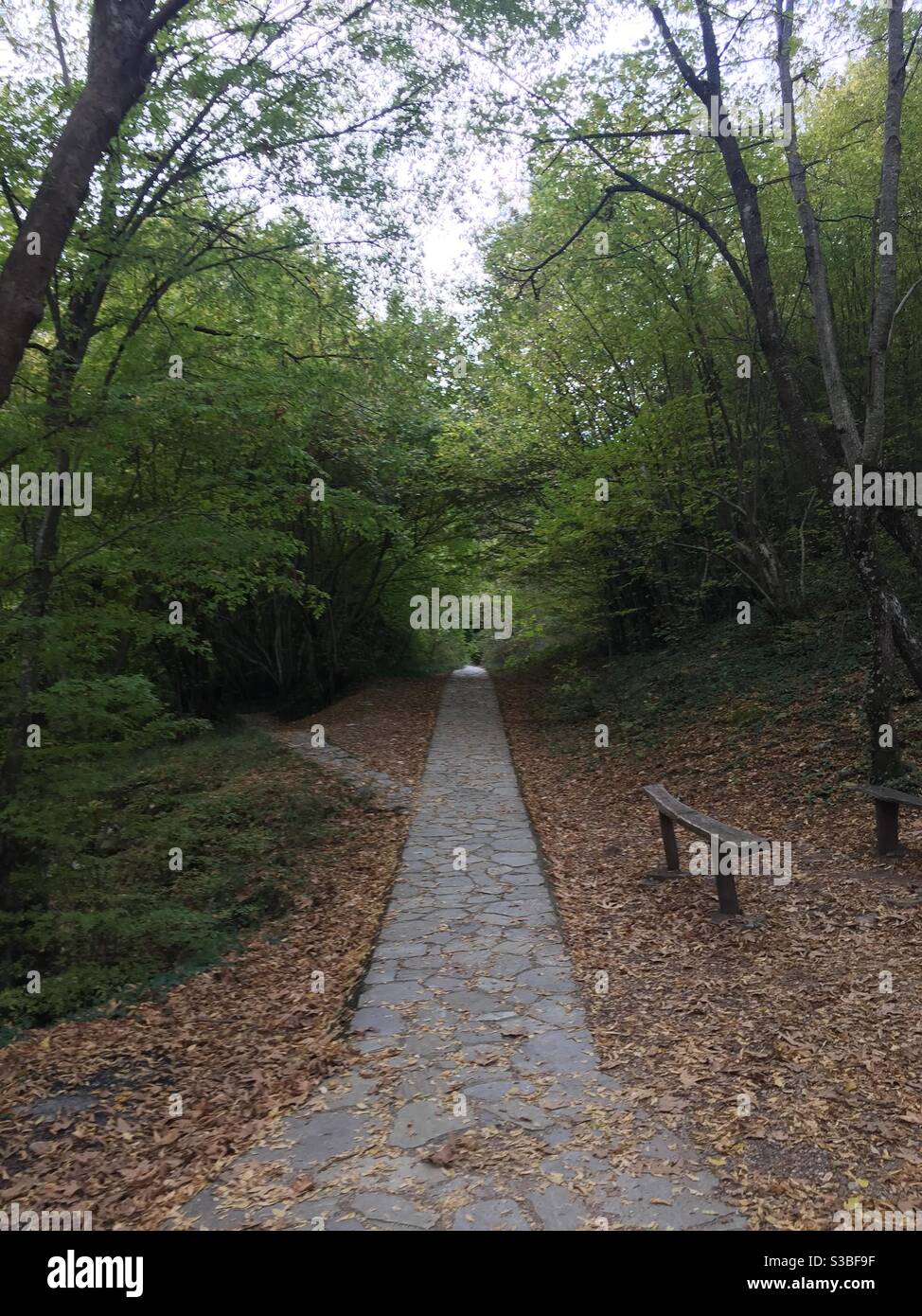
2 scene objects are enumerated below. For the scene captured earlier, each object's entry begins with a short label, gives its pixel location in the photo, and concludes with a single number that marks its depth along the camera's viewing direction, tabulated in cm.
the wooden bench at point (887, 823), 589
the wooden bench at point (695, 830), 500
